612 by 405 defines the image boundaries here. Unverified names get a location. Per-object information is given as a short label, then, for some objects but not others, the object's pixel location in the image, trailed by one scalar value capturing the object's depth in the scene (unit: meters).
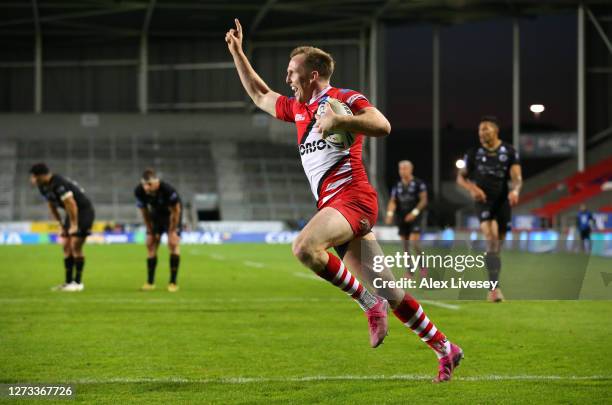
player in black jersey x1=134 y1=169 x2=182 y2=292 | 15.81
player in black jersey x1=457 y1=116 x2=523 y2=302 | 13.77
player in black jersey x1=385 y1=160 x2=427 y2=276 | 19.66
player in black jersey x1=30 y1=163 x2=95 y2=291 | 15.55
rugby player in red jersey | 6.68
